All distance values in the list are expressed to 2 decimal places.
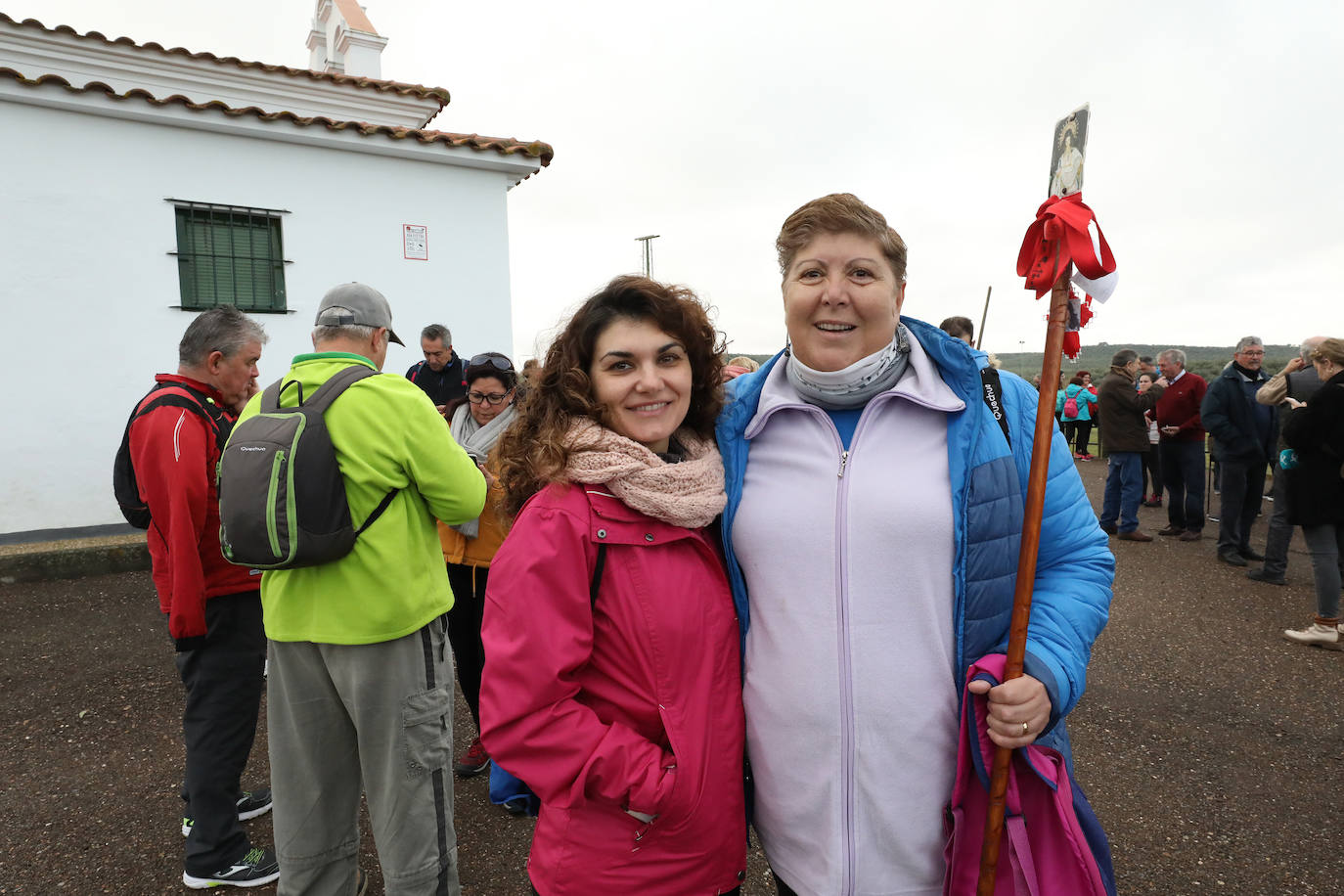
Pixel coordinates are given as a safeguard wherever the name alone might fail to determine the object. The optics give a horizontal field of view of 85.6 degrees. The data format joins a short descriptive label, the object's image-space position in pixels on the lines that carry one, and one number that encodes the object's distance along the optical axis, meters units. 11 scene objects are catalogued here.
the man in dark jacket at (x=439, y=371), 5.71
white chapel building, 6.78
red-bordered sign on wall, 8.22
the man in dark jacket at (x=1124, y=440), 8.32
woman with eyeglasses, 3.50
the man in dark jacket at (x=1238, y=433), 7.10
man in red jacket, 2.69
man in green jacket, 2.28
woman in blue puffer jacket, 1.50
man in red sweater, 8.00
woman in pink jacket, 1.43
